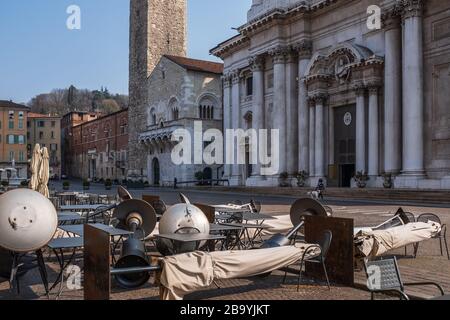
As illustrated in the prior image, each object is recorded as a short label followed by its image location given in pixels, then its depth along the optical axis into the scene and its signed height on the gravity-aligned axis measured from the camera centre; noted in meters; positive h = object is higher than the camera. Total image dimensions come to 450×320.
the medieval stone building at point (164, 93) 56.16 +9.14
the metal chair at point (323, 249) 7.36 -1.13
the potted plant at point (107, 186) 46.56 -1.29
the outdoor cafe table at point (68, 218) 11.23 -1.04
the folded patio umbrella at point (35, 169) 16.17 +0.10
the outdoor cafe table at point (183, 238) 7.67 -1.00
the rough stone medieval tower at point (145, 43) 64.19 +16.41
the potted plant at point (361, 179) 30.77 -0.50
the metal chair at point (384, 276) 5.02 -1.04
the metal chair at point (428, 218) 10.55 -1.01
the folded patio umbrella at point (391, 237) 8.07 -1.12
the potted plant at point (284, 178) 38.09 -0.52
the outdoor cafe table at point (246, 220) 10.94 -1.14
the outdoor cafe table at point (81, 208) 13.88 -0.97
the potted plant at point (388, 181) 28.81 -0.61
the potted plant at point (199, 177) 53.06 -0.59
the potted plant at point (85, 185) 43.48 -1.16
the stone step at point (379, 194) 24.31 -1.26
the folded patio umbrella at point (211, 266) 5.89 -1.17
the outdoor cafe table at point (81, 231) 8.14 -1.02
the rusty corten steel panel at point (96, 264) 5.64 -1.05
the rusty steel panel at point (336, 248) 7.70 -1.17
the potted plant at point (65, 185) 37.99 -1.01
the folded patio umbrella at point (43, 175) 16.23 -0.10
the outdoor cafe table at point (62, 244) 7.09 -1.03
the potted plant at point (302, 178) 36.12 -0.50
